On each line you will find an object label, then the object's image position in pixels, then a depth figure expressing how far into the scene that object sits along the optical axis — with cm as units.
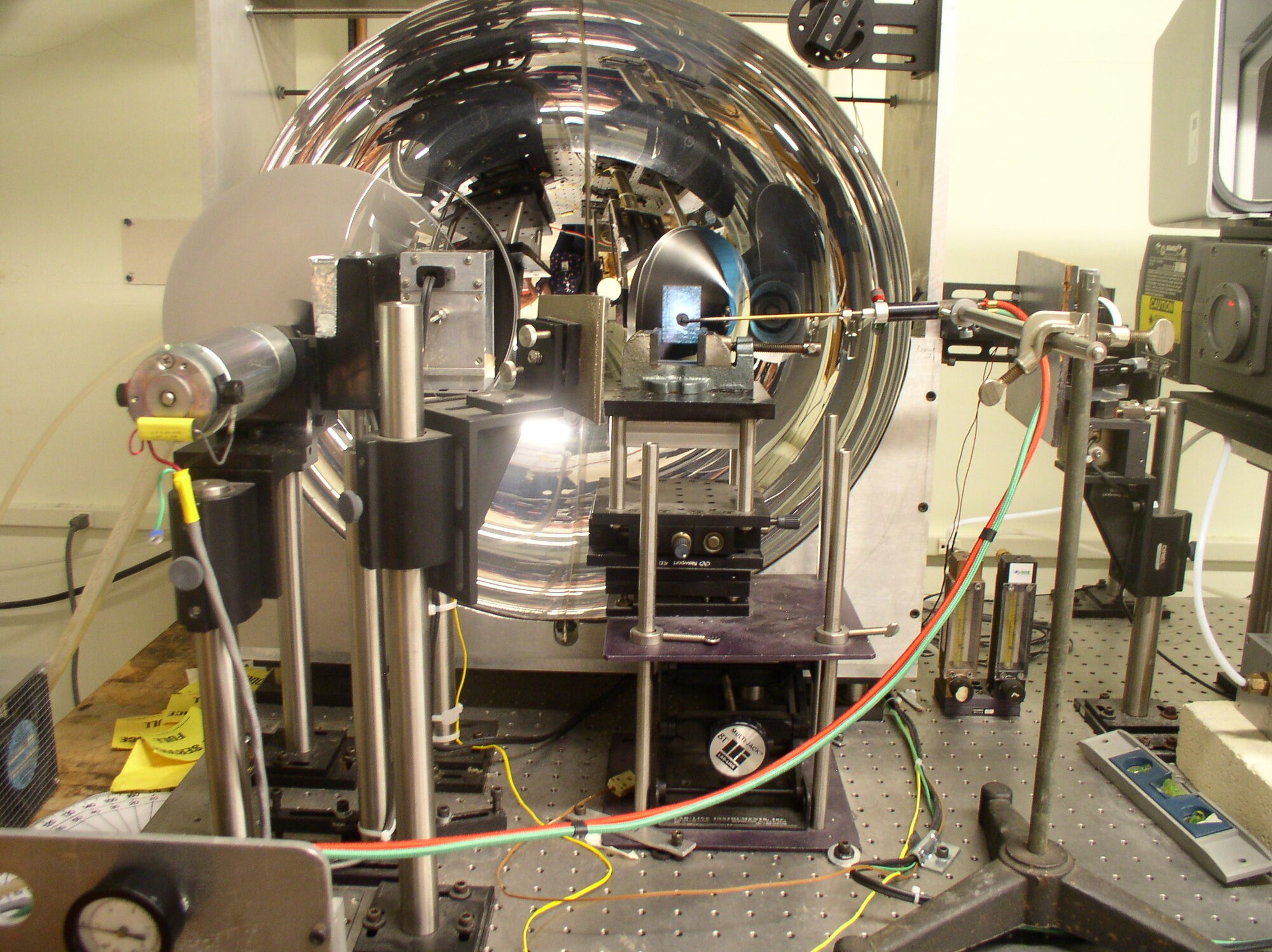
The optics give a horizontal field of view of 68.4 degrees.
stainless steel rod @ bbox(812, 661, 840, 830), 110
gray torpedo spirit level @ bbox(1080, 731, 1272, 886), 106
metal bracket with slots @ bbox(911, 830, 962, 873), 107
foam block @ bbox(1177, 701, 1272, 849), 111
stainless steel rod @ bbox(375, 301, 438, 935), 75
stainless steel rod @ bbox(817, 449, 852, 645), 108
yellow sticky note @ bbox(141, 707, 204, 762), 125
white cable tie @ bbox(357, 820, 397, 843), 102
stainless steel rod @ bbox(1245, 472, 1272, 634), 140
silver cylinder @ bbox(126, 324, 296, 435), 65
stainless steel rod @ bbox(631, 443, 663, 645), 105
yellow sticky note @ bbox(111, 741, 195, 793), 119
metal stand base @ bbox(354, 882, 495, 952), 90
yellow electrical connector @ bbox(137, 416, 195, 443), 65
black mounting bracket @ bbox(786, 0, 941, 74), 123
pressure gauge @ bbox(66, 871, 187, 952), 66
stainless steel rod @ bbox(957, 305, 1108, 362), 81
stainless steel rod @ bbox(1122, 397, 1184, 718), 128
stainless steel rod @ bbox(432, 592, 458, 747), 117
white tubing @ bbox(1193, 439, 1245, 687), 122
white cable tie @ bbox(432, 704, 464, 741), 123
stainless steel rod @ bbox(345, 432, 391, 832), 88
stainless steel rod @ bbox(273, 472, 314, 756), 113
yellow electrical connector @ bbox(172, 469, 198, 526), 68
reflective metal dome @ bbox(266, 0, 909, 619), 122
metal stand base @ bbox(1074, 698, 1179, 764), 132
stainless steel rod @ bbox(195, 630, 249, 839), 77
